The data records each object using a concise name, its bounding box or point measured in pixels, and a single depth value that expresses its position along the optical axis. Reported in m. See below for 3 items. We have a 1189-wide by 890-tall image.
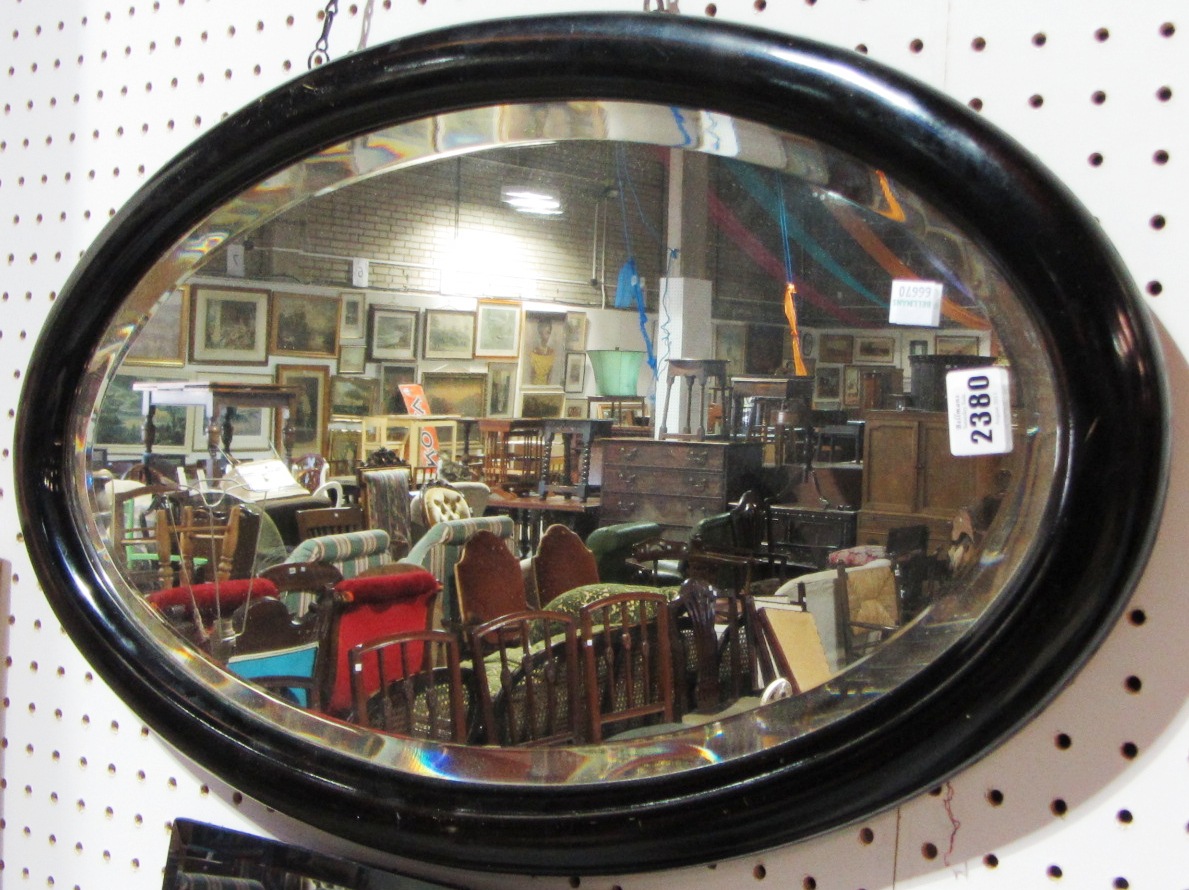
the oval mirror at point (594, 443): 0.63
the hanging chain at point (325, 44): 0.94
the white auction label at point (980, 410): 0.64
